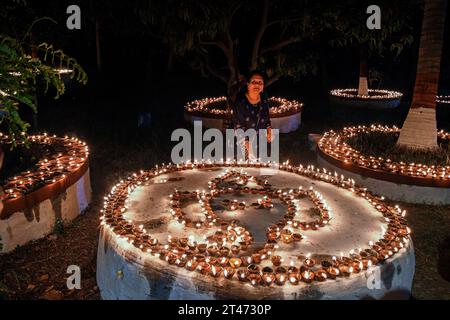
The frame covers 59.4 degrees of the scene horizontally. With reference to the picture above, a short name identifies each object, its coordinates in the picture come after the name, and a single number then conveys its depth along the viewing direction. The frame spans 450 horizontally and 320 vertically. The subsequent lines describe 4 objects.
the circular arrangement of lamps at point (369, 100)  18.80
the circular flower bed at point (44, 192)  5.59
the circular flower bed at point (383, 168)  7.67
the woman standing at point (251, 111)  7.41
